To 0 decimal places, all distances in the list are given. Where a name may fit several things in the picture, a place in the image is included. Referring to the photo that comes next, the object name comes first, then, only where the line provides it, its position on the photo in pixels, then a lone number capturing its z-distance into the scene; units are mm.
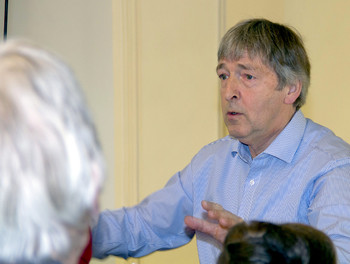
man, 3908
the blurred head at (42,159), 2268
